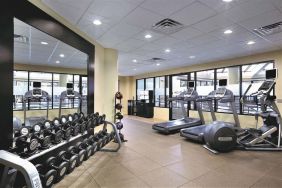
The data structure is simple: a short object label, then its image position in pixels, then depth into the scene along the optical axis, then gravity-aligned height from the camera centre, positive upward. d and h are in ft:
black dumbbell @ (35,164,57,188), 5.54 -2.82
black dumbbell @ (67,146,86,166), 7.83 -2.87
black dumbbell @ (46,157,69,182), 6.25 -2.78
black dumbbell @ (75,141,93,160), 8.67 -2.88
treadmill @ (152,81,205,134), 19.23 -3.36
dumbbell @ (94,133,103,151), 10.25 -2.91
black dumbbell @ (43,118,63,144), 8.18 -1.87
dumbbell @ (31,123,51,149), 7.43 -1.91
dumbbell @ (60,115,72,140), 8.90 -1.87
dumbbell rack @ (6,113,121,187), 6.87 -2.89
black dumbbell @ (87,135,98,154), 9.61 -2.87
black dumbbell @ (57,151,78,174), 6.98 -2.81
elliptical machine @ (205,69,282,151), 12.92 -2.99
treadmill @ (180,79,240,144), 15.49 -0.95
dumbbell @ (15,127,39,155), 6.58 -1.96
